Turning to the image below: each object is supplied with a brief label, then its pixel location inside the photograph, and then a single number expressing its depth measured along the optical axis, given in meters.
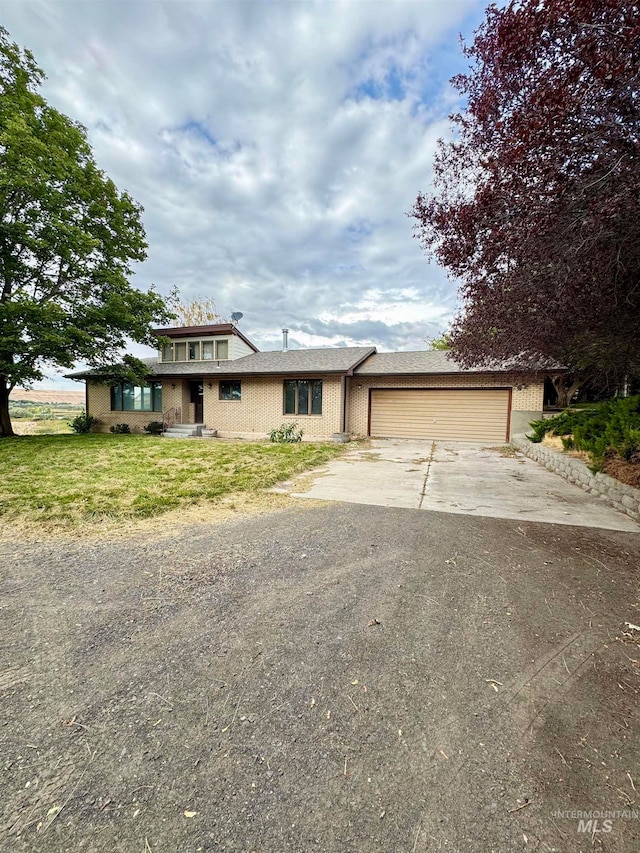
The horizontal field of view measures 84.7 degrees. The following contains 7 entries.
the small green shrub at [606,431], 5.82
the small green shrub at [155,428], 15.97
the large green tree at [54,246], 11.62
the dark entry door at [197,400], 17.25
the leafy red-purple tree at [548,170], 3.13
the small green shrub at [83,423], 16.91
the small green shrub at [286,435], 13.61
